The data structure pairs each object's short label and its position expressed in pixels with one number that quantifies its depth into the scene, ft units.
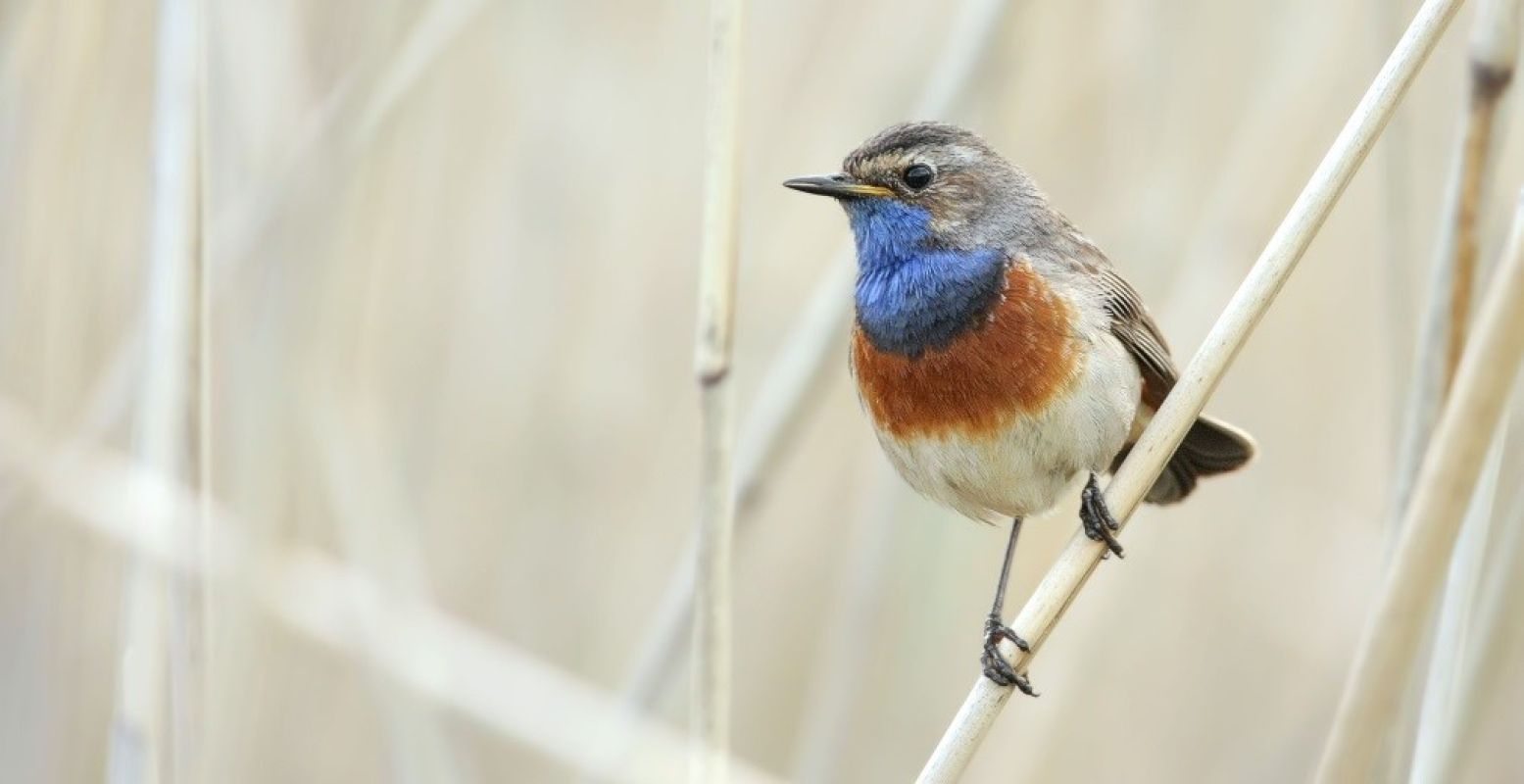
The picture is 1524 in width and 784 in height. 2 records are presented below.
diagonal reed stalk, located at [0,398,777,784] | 17.42
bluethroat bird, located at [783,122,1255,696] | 16.61
